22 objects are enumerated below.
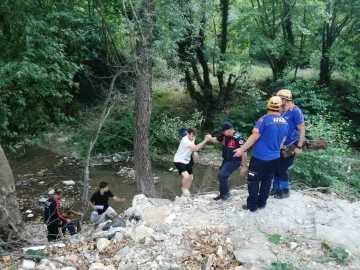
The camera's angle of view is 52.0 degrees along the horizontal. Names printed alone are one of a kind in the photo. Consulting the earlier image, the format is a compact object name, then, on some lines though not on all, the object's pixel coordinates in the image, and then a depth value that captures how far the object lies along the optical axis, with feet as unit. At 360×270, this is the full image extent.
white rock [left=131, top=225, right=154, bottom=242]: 16.05
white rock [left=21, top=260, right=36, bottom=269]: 14.85
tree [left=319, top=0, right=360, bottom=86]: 43.42
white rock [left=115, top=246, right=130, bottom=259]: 15.28
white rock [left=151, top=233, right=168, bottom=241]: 15.98
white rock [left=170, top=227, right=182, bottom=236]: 16.27
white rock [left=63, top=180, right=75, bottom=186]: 36.32
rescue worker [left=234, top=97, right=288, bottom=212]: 16.22
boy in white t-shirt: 23.49
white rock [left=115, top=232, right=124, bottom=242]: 16.16
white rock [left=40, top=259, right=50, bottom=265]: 14.98
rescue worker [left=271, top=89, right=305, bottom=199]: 17.79
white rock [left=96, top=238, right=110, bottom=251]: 15.83
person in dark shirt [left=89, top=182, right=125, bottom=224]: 23.58
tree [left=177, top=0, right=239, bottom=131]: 43.44
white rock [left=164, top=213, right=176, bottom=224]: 17.29
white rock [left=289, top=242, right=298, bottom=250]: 15.42
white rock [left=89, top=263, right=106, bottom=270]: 14.46
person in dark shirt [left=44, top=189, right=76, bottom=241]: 20.83
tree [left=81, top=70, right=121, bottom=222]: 23.16
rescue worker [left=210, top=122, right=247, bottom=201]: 19.10
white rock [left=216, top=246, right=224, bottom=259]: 15.02
